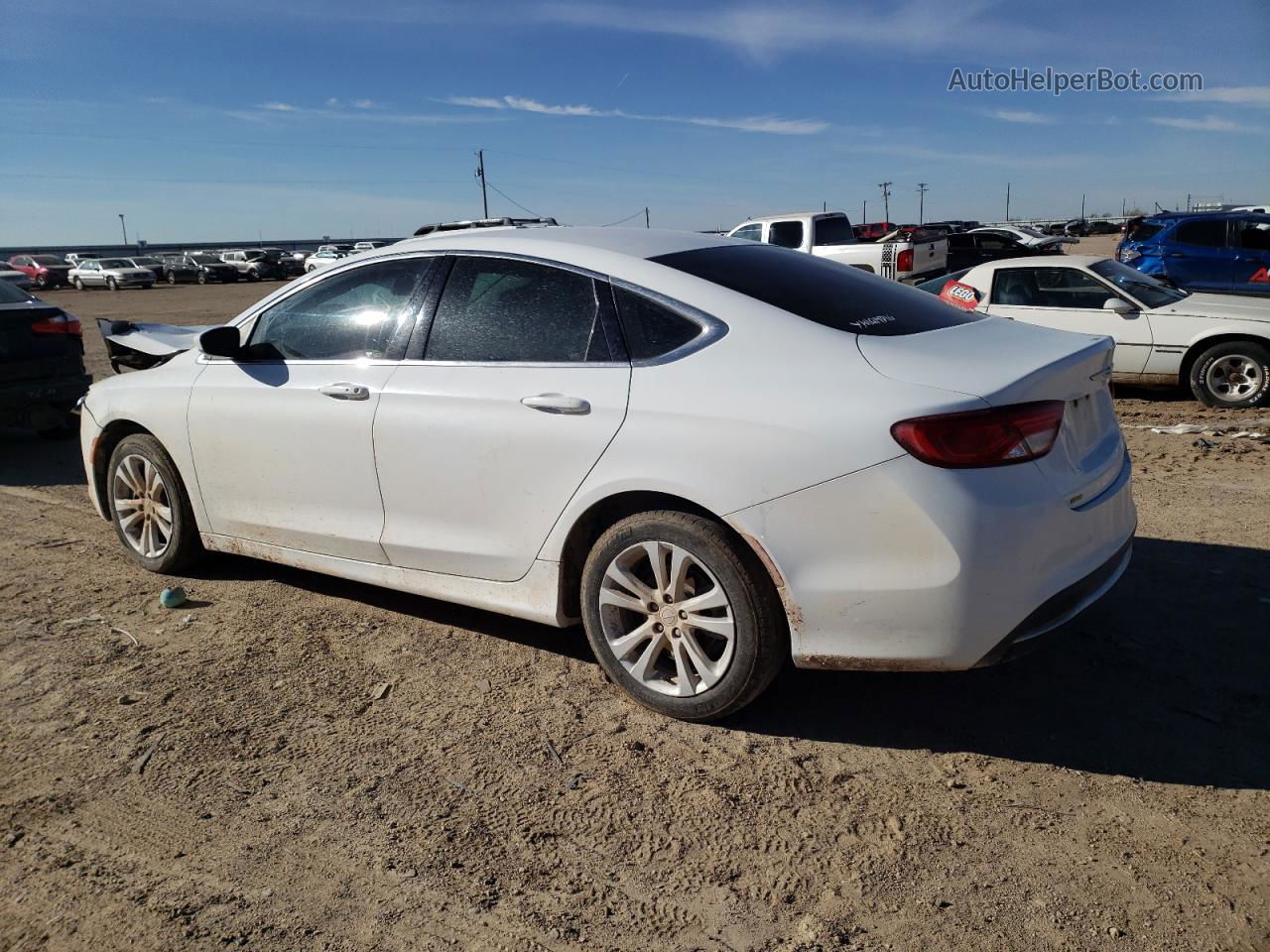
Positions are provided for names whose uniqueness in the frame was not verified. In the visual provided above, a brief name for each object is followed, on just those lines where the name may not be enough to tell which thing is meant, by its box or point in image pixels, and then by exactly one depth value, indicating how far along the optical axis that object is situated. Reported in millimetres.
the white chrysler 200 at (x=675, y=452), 2936
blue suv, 15469
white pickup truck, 17656
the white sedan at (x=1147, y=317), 8758
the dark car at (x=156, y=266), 49006
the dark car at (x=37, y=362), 8141
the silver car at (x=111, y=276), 45469
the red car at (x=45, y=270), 46375
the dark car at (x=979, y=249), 27516
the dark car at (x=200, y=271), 49344
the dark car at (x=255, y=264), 51156
